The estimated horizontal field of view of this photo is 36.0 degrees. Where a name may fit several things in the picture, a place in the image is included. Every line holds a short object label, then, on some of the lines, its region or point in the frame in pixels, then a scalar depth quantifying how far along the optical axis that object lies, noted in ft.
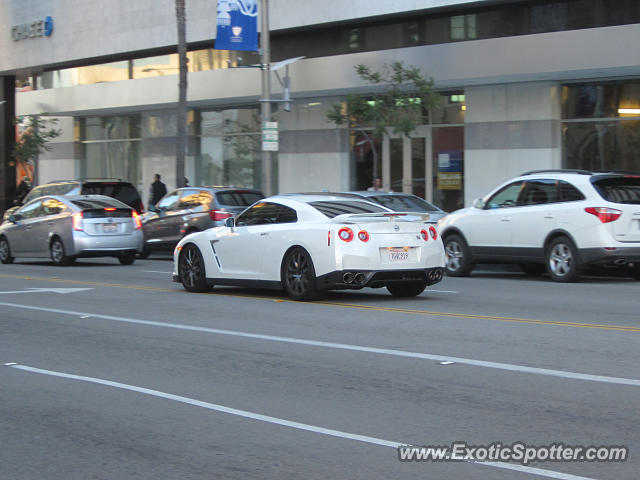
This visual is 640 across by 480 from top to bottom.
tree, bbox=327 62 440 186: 83.92
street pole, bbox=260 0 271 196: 88.07
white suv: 51.70
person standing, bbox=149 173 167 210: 107.86
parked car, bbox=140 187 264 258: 75.15
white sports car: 41.45
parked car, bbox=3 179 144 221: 82.64
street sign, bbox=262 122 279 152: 87.51
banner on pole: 86.84
